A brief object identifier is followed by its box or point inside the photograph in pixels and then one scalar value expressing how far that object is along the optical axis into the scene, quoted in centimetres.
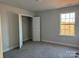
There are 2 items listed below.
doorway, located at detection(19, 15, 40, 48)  414
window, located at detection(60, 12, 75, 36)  324
